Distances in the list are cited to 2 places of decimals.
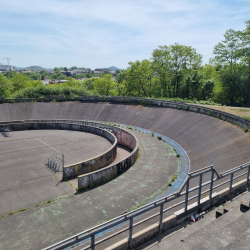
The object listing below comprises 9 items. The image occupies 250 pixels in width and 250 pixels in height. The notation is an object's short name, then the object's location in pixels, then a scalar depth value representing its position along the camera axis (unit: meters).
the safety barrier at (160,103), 26.12
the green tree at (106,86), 67.19
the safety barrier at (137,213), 5.98
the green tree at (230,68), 45.00
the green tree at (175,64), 52.50
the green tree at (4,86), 55.31
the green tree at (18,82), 68.50
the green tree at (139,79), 56.22
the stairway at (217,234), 5.91
